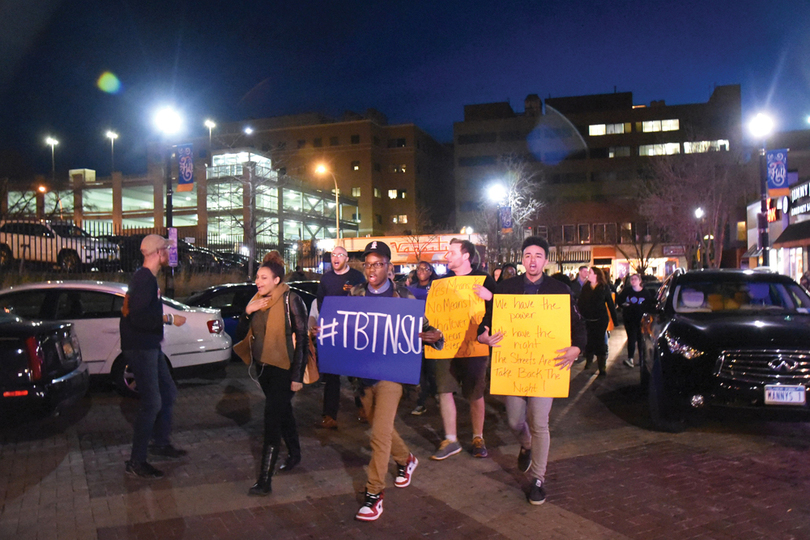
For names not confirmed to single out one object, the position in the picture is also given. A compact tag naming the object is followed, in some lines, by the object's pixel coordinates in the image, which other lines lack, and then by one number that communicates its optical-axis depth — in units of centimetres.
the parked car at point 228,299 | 1125
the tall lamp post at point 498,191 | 2744
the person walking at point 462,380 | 561
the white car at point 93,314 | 853
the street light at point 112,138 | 6110
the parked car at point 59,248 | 1870
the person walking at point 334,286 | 710
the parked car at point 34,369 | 586
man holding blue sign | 438
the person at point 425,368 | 792
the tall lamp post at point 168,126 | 1705
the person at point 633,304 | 1142
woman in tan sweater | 484
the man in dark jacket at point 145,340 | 525
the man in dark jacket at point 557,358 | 473
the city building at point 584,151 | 6216
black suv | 599
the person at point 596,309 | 1060
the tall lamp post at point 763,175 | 1869
